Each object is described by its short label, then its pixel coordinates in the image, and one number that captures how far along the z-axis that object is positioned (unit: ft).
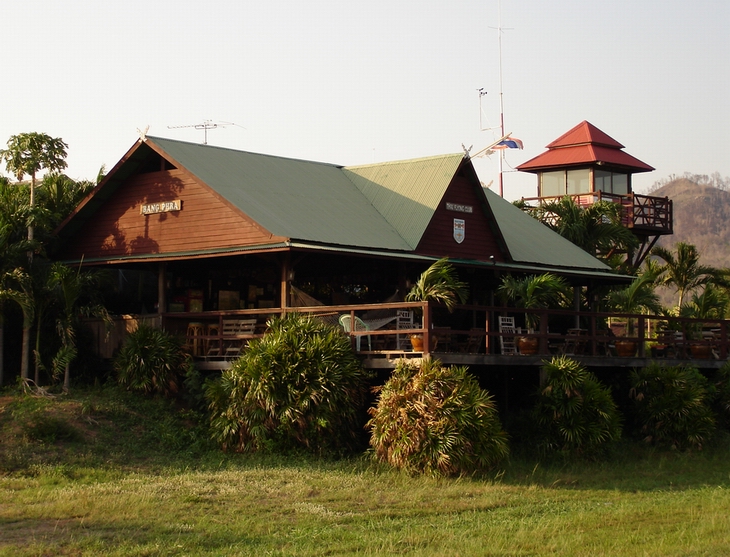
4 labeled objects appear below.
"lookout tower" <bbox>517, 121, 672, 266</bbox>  142.10
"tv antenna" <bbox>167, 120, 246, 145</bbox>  110.42
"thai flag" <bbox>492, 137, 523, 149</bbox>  150.20
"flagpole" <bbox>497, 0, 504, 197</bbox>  151.72
